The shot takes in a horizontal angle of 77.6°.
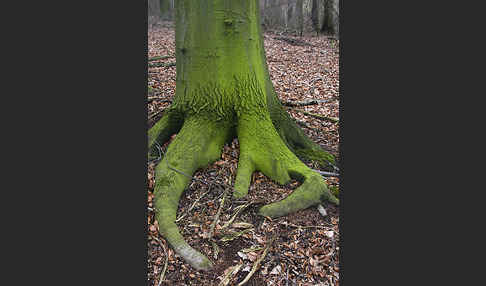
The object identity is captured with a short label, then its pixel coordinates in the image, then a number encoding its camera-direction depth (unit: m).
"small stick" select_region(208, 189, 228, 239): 2.81
